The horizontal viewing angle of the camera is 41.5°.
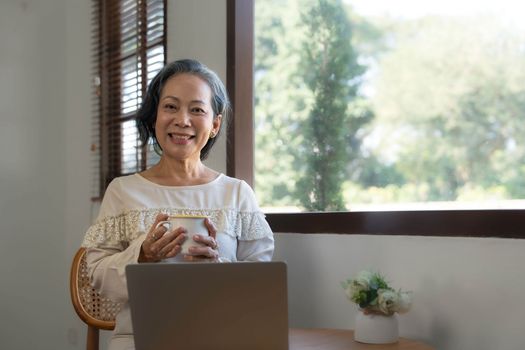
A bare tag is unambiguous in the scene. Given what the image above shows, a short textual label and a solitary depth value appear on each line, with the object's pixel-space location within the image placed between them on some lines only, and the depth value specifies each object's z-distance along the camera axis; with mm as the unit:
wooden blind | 3086
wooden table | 1575
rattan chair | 2227
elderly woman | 1812
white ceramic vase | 1602
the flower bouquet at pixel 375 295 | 1601
